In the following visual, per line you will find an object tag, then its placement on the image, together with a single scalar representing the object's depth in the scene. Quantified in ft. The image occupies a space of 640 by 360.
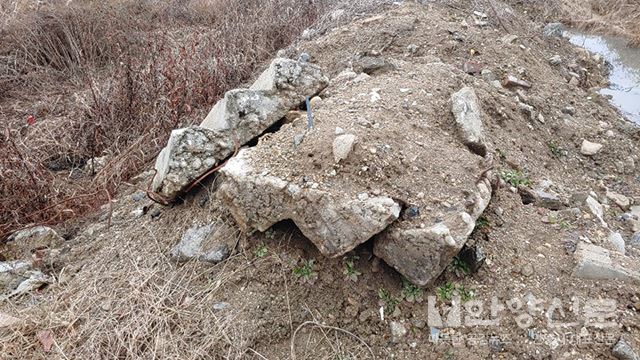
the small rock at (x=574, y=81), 14.58
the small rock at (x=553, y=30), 17.86
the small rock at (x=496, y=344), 6.10
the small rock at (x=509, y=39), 14.15
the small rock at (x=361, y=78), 9.72
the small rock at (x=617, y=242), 7.23
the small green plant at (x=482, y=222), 7.12
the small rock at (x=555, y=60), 15.24
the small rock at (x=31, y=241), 8.64
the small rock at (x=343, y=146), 6.73
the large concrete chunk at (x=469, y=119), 8.20
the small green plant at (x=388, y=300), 6.53
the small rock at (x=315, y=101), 8.79
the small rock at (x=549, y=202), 8.17
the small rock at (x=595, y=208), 8.17
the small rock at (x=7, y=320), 6.84
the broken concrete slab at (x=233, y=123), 7.86
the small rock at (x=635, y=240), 7.87
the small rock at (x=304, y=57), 12.63
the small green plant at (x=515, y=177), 8.35
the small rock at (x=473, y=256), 6.60
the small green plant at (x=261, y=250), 7.10
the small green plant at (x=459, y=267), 6.66
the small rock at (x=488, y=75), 12.03
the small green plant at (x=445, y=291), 6.48
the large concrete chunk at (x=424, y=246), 6.08
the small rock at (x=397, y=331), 6.35
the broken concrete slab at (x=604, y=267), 6.54
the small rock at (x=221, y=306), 6.80
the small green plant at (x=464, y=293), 6.47
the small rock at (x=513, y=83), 12.08
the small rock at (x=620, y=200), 9.35
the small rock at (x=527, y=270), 6.66
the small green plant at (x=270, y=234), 7.17
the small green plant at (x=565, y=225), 7.46
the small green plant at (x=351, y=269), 6.68
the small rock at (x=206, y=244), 7.34
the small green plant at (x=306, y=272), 6.78
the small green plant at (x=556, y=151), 10.58
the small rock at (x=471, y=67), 12.13
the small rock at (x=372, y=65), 10.66
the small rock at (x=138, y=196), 9.52
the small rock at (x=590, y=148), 10.93
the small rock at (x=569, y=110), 12.21
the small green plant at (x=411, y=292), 6.49
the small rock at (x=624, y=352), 5.79
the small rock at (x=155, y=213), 8.51
